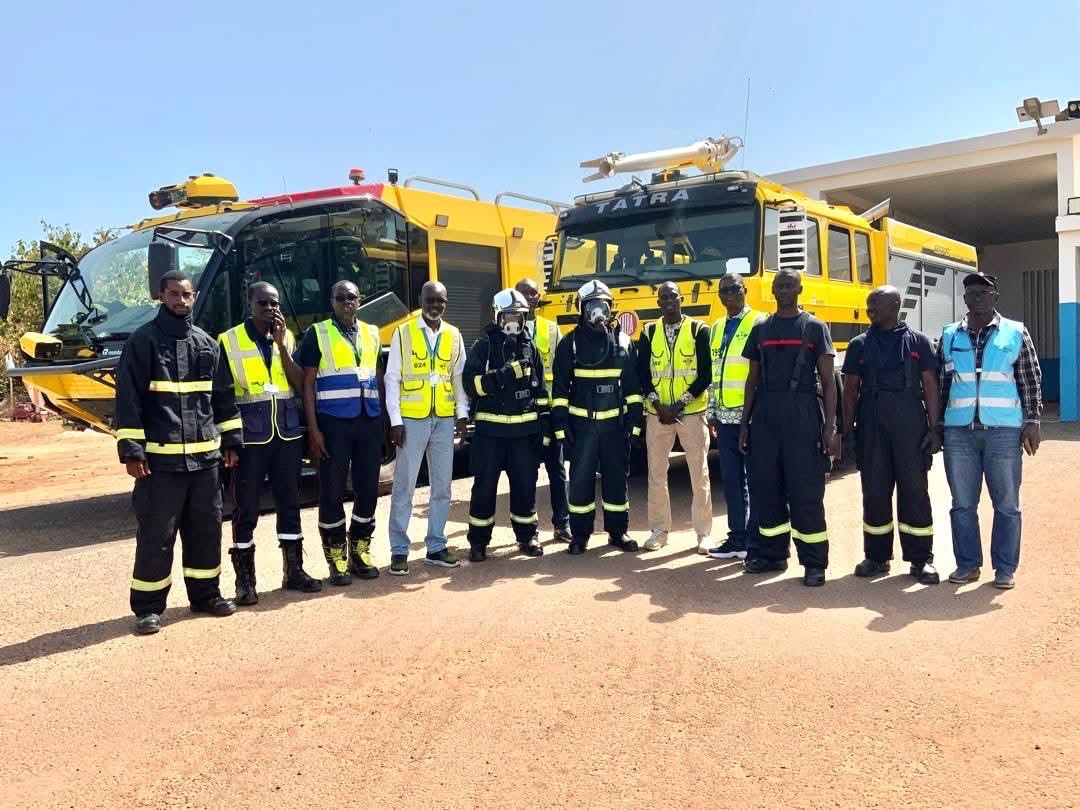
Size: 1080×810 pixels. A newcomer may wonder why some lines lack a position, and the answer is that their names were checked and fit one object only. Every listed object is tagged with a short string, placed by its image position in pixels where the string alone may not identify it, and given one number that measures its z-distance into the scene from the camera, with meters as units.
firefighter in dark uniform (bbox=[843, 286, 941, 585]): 5.78
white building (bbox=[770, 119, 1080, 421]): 16.62
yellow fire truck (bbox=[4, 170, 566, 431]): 8.36
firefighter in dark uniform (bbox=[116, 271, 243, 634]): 5.04
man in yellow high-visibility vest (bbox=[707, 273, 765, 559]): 6.46
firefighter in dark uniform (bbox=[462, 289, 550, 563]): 6.54
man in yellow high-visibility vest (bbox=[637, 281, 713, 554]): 6.68
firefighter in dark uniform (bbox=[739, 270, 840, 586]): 5.83
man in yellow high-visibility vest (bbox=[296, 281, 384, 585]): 5.86
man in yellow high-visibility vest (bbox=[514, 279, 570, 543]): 7.07
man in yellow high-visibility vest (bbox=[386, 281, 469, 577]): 6.27
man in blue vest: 5.58
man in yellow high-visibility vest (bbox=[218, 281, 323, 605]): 5.61
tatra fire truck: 8.13
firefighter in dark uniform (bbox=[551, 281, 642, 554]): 6.66
